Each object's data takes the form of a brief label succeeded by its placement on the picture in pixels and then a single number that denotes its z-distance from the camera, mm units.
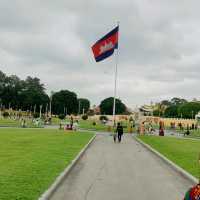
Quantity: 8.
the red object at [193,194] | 3632
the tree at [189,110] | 102587
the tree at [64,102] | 101834
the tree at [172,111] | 111099
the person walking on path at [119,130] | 21532
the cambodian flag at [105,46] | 25044
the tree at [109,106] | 110489
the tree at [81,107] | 117893
